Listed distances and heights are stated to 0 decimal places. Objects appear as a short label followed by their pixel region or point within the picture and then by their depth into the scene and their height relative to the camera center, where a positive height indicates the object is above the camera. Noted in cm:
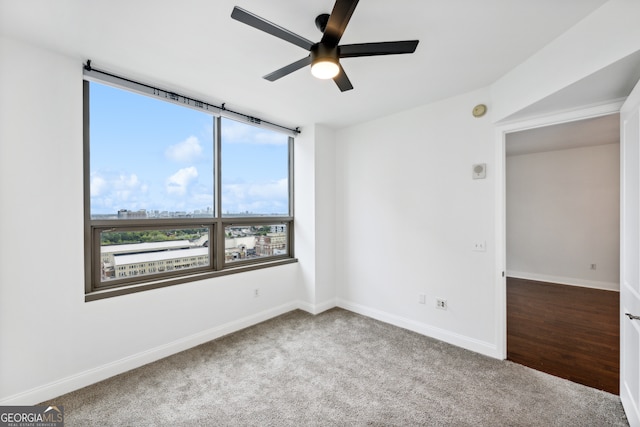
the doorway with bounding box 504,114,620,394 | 325 -53
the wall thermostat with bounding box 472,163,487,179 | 275 +40
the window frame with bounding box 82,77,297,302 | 236 -16
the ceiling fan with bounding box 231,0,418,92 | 144 +97
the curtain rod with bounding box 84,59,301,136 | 232 +115
